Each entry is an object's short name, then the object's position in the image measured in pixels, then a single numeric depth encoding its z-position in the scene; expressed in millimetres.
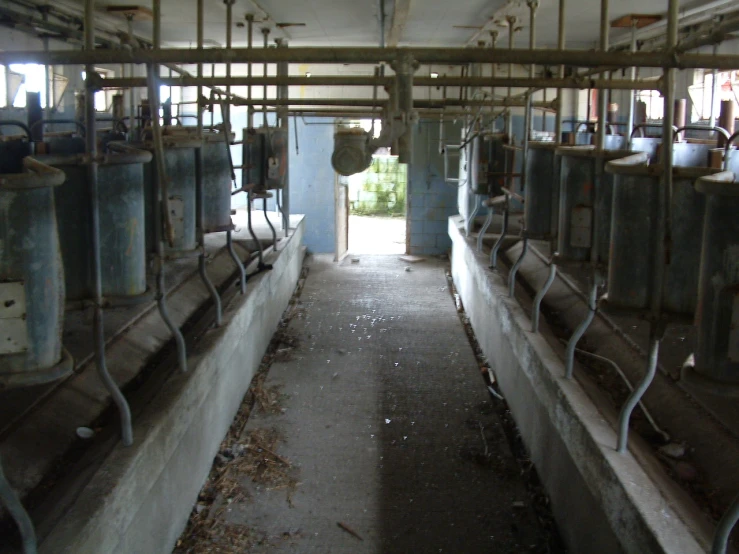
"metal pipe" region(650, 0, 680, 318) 2115
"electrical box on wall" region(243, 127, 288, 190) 5980
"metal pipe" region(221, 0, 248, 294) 4527
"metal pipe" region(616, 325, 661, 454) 2213
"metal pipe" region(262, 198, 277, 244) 6535
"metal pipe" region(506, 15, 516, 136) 5748
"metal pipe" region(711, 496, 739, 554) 1647
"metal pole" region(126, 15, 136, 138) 6322
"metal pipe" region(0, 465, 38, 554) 1682
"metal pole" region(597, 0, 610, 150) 3242
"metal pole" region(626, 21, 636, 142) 5387
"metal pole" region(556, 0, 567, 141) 4078
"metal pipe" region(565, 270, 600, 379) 2854
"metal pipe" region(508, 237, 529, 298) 4410
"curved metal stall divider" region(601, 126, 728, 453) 2146
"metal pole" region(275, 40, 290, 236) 7341
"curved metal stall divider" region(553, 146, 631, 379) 3082
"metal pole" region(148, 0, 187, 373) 2705
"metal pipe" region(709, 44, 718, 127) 6223
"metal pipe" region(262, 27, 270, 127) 5543
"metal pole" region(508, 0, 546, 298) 4372
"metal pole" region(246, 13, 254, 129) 6155
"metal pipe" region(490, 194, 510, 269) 5300
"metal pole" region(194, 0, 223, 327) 3857
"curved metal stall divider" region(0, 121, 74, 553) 1751
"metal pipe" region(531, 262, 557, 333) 3619
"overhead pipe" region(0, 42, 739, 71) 2408
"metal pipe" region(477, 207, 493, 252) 6475
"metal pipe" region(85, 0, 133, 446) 2387
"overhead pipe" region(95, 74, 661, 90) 3211
